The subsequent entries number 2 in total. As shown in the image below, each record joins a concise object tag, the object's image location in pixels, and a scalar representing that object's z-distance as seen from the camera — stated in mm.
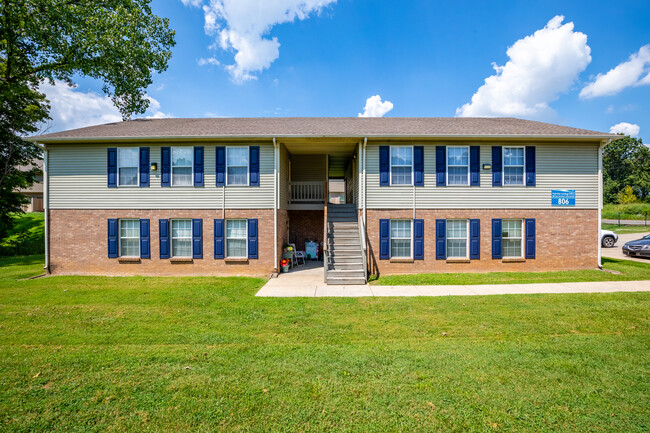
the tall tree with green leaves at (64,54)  11992
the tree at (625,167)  49562
